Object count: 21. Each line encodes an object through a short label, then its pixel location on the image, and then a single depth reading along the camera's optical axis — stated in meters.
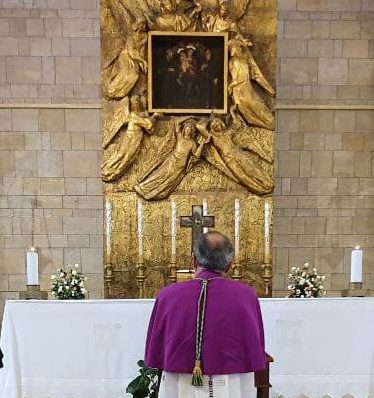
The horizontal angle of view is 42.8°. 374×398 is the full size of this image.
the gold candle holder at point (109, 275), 5.98
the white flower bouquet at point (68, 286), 4.47
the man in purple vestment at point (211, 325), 2.56
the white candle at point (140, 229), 5.74
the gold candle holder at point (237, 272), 6.03
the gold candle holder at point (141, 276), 5.77
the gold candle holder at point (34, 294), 4.28
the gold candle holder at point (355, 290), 4.38
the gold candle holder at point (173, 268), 5.67
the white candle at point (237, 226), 6.02
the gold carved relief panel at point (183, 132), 5.92
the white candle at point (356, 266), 4.35
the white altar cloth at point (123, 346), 3.88
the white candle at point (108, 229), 6.04
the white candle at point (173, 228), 5.80
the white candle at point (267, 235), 5.98
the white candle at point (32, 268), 4.30
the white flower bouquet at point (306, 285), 4.55
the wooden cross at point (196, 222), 5.29
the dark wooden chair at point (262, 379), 3.14
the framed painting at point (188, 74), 6.04
